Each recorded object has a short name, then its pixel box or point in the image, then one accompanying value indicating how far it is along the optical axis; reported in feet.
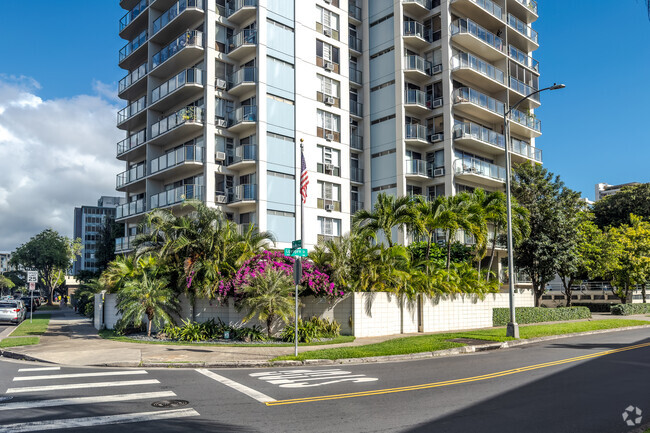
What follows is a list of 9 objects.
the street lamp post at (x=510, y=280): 73.31
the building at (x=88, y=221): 525.34
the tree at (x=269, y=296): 64.64
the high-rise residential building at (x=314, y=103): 113.50
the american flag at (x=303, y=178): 68.58
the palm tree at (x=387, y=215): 83.66
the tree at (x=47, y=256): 259.06
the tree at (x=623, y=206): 205.77
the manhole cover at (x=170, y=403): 31.67
